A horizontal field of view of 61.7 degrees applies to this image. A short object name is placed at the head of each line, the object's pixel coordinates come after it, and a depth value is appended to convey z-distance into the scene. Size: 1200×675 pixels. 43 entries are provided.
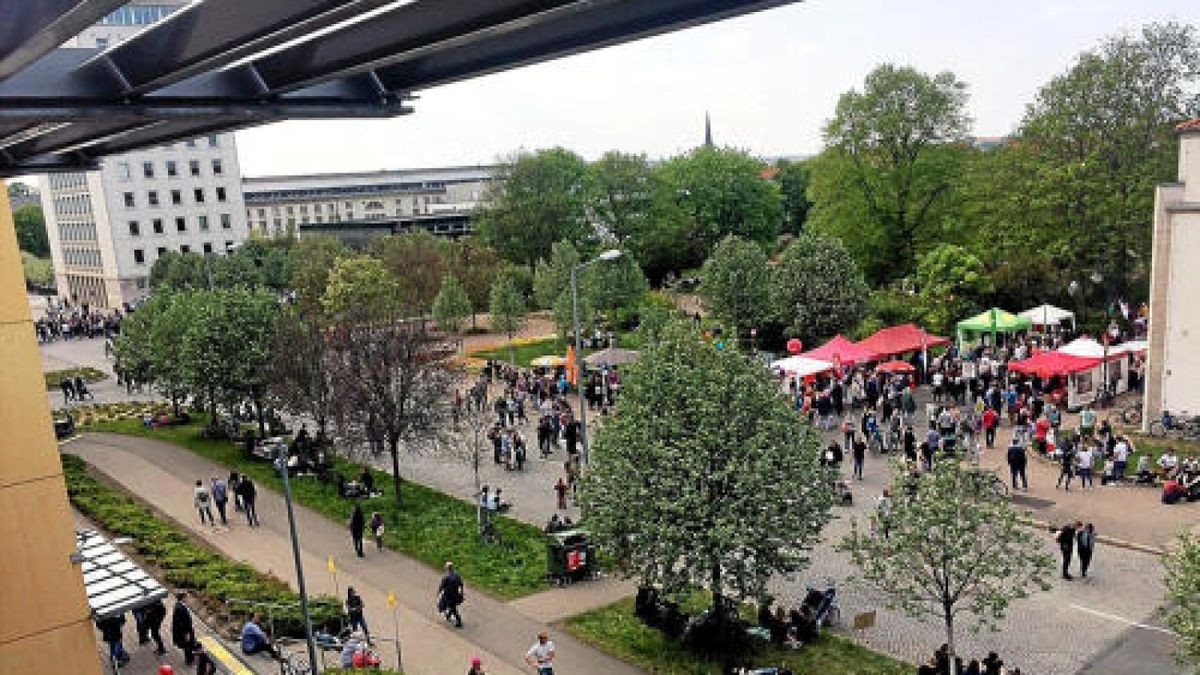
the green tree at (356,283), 52.59
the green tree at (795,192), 103.75
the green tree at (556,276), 53.97
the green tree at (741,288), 41.75
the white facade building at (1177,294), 26.77
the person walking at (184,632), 17.12
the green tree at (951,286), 39.62
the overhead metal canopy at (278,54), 5.06
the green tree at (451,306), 51.50
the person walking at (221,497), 25.22
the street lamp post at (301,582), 15.12
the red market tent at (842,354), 33.09
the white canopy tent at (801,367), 32.16
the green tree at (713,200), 69.75
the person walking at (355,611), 17.52
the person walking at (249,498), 25.09
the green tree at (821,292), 37.88
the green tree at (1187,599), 11.72
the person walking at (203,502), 25.22
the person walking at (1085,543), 18.41
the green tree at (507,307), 49.45
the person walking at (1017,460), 23.31
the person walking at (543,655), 15.34
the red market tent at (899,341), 33.97
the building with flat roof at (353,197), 124.00
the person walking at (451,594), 18.02
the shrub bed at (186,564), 18.75
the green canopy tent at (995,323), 34.31
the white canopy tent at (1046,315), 36.28
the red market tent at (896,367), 31.94
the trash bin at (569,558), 19.92
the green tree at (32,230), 118.38
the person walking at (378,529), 22.52
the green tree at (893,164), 48.03
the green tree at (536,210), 70.88
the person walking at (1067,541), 18.47
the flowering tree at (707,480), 15.29
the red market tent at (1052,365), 29.30
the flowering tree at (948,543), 13.86
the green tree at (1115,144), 38.75
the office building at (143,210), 81.19
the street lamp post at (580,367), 23.36
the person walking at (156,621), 17.66
